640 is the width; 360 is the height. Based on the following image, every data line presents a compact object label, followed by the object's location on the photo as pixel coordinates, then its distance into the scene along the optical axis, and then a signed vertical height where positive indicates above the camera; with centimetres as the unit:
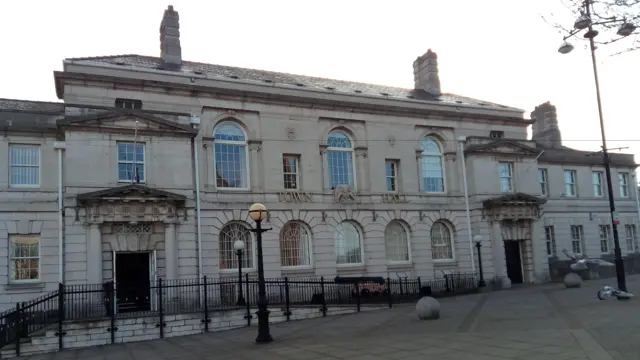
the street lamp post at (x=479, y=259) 2939 -149
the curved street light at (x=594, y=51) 1035 +386
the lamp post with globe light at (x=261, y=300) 1497 -156
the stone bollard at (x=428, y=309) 1712 -233
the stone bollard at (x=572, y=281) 2628 -262
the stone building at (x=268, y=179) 2294 +317
